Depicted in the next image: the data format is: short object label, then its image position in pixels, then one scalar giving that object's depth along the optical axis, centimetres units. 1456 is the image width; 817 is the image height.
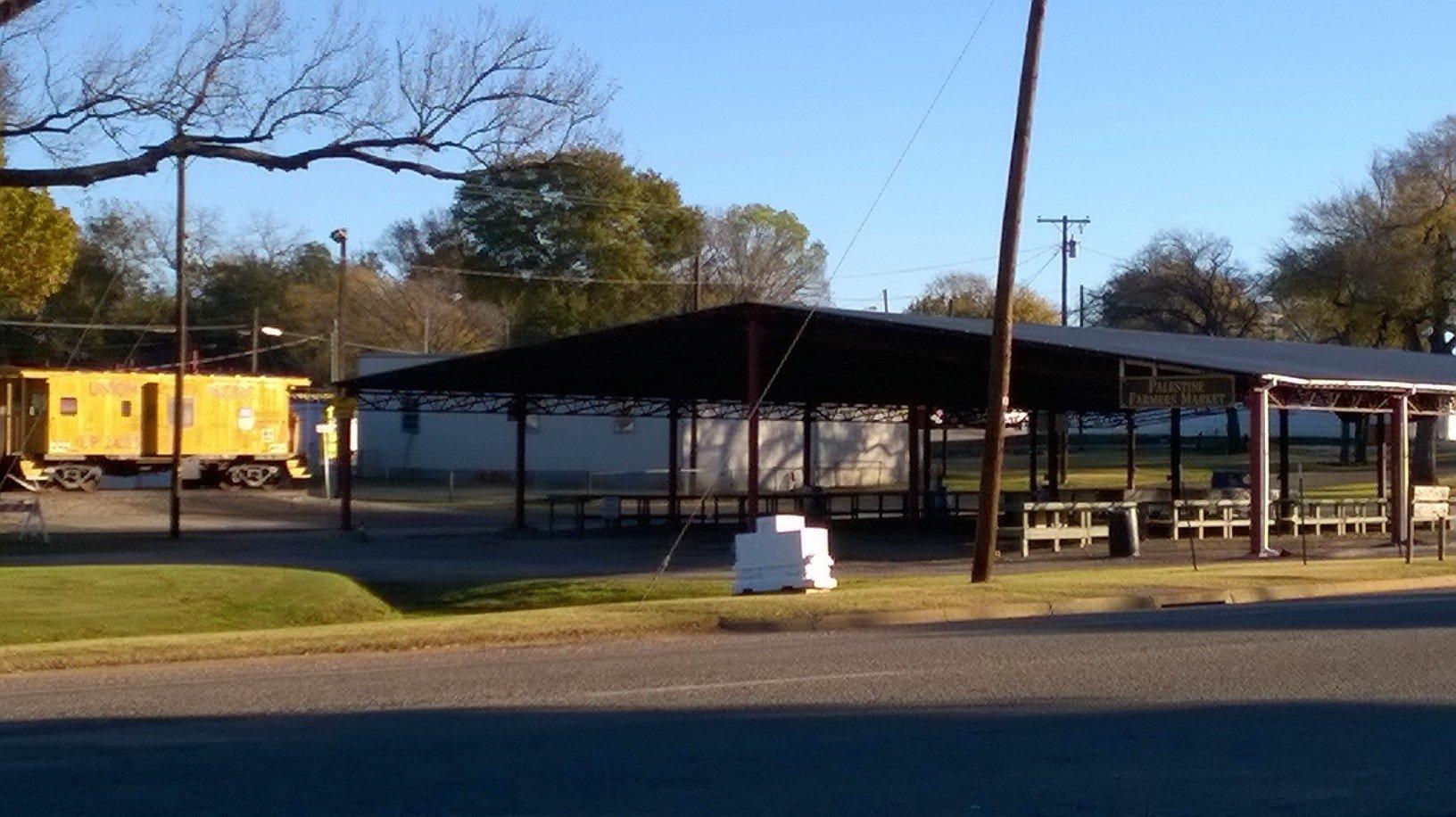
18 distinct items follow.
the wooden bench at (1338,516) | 4103
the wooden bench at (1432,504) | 3275
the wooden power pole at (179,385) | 3741
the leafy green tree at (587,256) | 8225
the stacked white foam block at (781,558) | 2498
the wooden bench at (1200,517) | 3834
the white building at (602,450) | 6356
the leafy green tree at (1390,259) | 6612
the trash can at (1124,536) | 3384
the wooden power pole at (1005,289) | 2339
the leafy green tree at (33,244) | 4872
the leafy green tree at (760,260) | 9012
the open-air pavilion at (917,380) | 3212
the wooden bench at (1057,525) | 3488
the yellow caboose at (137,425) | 5438
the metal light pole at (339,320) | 5469
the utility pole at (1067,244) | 8358
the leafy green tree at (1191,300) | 8119
